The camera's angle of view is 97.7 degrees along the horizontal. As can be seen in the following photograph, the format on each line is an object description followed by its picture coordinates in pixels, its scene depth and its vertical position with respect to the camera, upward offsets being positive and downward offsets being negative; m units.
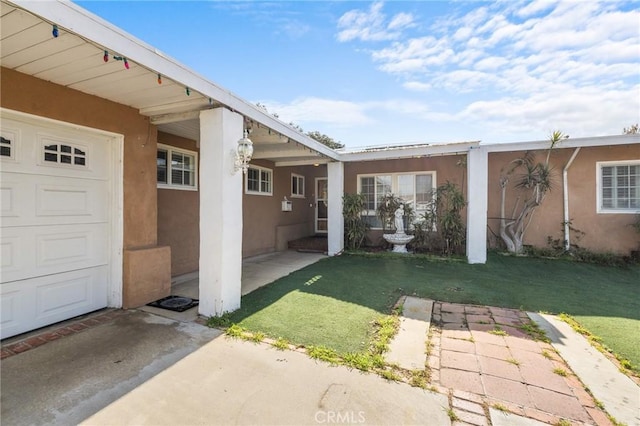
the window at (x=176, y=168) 5.65 +0.90
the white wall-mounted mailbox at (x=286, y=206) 9.83 +0.14
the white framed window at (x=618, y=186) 7.74 +0.64
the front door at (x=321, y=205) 12.01 +0.19
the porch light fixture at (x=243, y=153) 3.98 +0.82
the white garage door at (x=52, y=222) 3.24 -0.15
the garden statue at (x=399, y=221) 8.88 -0.36
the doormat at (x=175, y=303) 4.32 -1.50
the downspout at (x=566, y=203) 8.18 +0.19
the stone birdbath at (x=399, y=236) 8.77 -0.83
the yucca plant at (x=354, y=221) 8.95 -0.36
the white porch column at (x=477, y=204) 7.41 +0.15
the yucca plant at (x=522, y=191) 8.07 +0.55
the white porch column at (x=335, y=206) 8.92 +0.13
